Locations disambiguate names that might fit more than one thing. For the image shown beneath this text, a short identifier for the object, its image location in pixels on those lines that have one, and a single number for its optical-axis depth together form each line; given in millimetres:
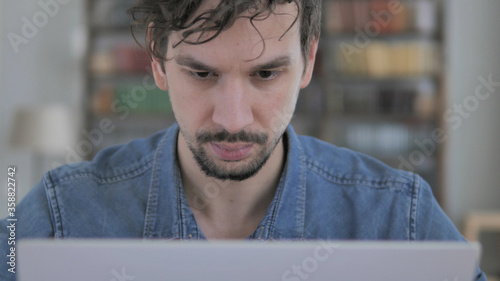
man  1019
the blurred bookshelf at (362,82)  3932
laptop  618
